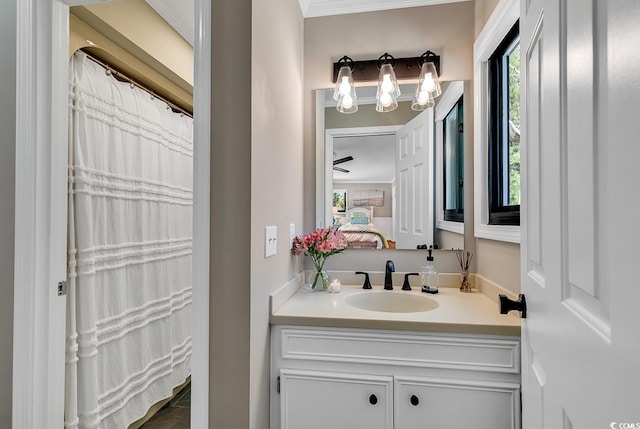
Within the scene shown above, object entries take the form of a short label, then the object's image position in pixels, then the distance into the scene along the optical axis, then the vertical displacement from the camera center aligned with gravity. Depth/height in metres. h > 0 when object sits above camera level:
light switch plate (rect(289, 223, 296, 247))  1.63 -0.08
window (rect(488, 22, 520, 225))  1.44 +0.42
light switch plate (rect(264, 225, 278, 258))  1.24 -0.09
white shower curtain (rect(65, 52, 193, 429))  1.55 -0.21
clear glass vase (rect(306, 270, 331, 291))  1.70 -0.35
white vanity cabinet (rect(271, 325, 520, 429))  1.17 -0.63
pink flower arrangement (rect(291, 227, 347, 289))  1.66 -0.15
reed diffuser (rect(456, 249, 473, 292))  1.71 -0.27
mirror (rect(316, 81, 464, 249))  1.86 +0.28
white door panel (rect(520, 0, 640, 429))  0.39 +0.00
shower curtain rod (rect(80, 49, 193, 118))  1.66 +0.84
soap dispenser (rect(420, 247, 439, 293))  1.70 -0.34
